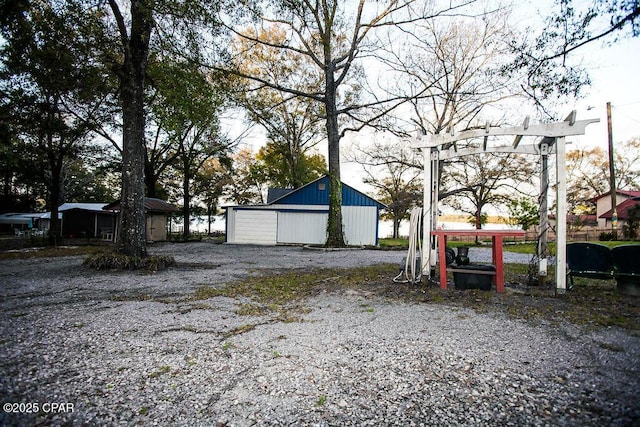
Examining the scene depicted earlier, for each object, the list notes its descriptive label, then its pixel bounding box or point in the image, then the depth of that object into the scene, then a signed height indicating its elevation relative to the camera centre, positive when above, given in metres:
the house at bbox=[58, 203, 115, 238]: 25.72 +0.36
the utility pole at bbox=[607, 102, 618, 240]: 17.17 +3.22
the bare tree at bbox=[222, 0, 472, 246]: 14.30 +8.04
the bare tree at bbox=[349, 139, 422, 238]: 23.95 +4.45
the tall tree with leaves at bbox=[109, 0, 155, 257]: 8.50 +2.53
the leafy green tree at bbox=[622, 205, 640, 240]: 19.19 +0.34
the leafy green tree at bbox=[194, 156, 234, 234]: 30.36 +4.12
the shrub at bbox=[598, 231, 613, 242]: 19.87 -0.38
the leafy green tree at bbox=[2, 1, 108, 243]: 8.22 +5.05
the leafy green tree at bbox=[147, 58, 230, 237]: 8.66 +3.71
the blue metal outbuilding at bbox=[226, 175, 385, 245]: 19.81 +0.54
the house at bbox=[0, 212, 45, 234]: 30.86 +0.30
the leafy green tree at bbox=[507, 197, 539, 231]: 18.01 +0.99
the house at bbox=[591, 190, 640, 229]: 30.50 +2.62
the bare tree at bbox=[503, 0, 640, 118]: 4.21 +2.72
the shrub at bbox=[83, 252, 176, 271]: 8.06 -0.92
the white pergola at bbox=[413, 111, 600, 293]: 5.35 +1.51
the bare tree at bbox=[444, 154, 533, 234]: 19.55 +3.30
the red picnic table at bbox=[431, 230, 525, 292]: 5.43 -0.30
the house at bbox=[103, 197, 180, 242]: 20.77 +0.67
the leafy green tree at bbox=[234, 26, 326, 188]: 19.33 +8.34
